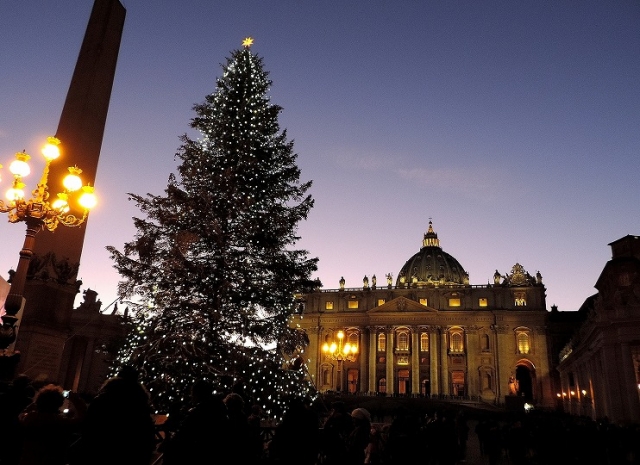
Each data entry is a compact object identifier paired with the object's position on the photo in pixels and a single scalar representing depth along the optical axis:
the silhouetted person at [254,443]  5.10
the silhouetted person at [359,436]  6.37
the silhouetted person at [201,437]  4.46
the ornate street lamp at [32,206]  8.89
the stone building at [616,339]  26.52
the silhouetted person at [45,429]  4.69
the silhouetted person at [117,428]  3.64
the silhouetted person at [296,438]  5.20
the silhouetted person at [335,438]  5.87
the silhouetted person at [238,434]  4.77
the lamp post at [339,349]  25.07
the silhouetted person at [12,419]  5.34
